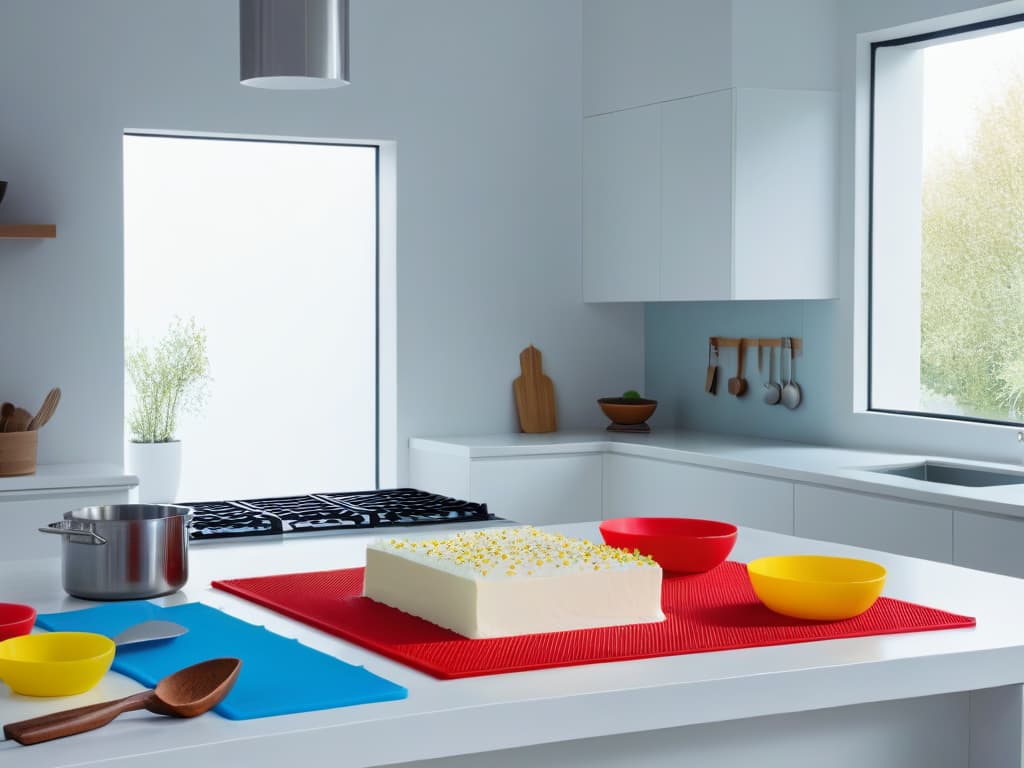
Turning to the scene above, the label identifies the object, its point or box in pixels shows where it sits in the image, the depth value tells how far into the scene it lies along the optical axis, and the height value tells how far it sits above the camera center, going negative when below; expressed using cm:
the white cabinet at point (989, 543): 325 -50
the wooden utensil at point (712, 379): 540 -12
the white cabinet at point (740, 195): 462 +58
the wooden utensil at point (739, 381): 525 -13
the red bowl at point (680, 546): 211 -33
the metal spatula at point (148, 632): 161 -37
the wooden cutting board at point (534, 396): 544 -20
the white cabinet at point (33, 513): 392 -53
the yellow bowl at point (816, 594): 179 -35
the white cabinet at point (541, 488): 480 -53
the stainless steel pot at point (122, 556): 191 -32
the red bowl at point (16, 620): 166 -37
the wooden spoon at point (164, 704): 127 -38
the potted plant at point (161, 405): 466 -22
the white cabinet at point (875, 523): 349 -50
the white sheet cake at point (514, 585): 168 -32
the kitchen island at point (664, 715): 131 -41
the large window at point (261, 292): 482 +21
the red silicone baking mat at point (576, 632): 160 -39
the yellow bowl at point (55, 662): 139 -35
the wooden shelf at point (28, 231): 425 +39
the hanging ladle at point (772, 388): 506 -15
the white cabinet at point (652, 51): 464 +117
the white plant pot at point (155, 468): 465 -45
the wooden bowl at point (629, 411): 536 -26
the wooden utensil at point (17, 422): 415 -25
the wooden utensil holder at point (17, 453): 405 -35
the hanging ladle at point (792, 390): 497 -16
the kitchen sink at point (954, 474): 394 -40
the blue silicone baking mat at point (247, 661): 140 -39
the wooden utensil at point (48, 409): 420 -21
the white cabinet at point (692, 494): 413 -51
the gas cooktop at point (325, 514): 309 -44
